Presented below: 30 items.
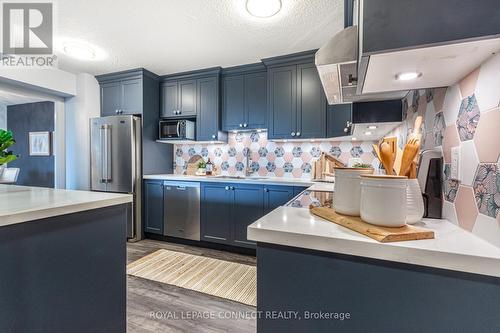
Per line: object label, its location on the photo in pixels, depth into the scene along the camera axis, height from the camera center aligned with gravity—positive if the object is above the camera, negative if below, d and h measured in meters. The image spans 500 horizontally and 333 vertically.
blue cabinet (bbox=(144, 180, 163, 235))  3.17 -0.61
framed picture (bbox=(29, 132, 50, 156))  4.32 +0.34
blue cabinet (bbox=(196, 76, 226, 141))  3.13 +0.70
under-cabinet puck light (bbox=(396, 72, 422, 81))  0.81 +0.31
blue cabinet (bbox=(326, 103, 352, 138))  2.49 +0.47
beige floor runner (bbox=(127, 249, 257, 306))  1.93 -1.07
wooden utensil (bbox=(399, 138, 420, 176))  0.86 +0.03
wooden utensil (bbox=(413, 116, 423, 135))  1.19 +0.20
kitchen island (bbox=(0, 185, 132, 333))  0.92 -0.46
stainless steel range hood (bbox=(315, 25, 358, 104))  0.86 +0.40
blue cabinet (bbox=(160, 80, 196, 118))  3.28 +0.91
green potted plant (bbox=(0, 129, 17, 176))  1.35 +0.10
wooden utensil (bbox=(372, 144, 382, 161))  0.99 +0.06
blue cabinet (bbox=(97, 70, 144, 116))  3.22 +0.99
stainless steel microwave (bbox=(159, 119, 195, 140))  3.14 +0.45
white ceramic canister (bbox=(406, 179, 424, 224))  0.77 -0.14
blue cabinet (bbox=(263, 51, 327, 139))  2.64 +0.74
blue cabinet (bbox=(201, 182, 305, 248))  2.58 -0.52
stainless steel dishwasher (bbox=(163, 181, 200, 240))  2.96 -0.62
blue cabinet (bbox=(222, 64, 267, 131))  2.95 +0.84
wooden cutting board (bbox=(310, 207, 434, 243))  0.60 -0.19
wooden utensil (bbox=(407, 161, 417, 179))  0.89 -0.03
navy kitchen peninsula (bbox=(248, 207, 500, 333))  0.53 -0.30
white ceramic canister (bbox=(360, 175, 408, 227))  0.65 -0.11
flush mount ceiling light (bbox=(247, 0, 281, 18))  1.76 +1.20
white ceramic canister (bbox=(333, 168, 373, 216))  0.80 -0.10
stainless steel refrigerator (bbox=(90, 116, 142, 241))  3.11 +0.04
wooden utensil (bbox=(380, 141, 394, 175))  0.94 +0.03
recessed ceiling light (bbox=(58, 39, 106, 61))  2.43 +1.24
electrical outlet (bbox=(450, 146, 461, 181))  0.80 +0.00
